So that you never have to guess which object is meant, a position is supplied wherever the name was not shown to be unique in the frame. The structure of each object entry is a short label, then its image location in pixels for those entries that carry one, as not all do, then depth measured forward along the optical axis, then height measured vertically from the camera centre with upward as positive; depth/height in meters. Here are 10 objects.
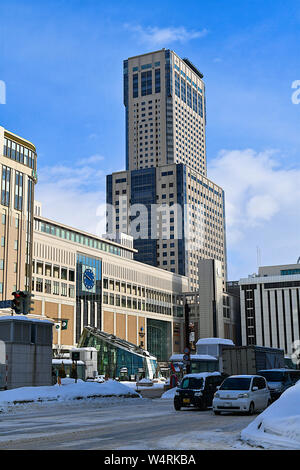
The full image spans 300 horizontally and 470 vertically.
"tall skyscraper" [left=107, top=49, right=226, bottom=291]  179.88 +40.84
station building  101.19 +10.54
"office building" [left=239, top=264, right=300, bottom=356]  151.75 +7.87
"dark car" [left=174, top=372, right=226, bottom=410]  26.34 -2.22
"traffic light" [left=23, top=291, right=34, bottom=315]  31.73 +2.26
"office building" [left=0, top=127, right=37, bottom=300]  82.94 +18.98
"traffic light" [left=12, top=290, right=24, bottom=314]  31.58 +2.32
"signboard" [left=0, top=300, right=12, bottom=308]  43.91 +2.92
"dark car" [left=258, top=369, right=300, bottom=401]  29.73 -2.00
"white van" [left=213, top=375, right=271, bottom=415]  23.28 -2.17
